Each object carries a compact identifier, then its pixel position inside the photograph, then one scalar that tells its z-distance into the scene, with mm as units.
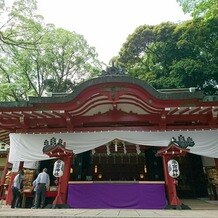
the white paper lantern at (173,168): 8218
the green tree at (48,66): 22359
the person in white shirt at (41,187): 8727
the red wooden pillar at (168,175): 8141
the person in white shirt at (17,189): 8961
